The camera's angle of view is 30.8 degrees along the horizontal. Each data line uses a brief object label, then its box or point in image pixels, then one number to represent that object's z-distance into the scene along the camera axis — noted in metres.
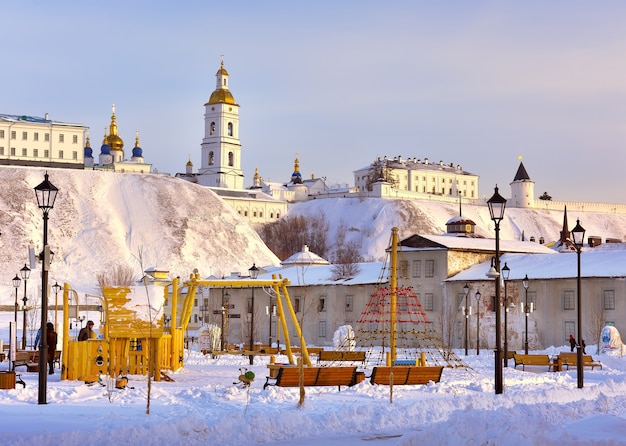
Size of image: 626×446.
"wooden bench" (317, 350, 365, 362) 36.56
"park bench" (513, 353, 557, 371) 35.62
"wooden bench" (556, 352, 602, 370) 34.77
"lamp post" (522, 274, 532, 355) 43.28
